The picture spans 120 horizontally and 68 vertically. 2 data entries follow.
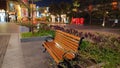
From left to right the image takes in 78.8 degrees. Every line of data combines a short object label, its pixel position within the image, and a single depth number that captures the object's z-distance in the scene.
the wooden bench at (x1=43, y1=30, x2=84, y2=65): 1.90
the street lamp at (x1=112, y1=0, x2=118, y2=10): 10.90
